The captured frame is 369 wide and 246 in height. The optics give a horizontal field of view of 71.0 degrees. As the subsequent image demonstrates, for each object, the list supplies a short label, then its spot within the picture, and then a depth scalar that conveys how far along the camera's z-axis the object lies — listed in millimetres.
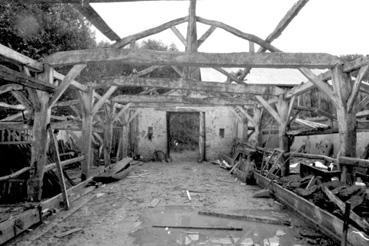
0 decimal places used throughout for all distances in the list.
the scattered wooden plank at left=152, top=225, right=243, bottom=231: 4453
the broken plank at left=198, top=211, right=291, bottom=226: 4797
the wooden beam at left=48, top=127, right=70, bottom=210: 5000
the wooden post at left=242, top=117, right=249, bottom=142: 13211
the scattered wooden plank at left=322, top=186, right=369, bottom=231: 3414
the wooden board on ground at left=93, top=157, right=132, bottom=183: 8258
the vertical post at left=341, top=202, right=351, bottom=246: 2661
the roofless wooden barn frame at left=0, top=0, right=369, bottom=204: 4414
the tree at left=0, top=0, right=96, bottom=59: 8766
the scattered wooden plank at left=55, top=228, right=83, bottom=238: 4117
